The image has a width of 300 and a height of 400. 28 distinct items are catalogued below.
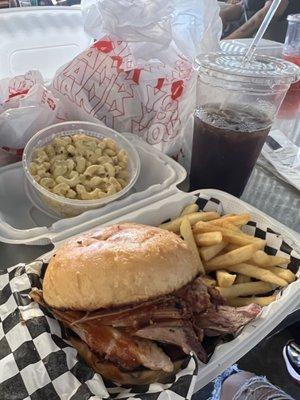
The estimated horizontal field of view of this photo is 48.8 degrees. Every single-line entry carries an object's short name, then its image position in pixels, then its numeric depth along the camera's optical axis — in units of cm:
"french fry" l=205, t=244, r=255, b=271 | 27
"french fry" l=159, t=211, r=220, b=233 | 30
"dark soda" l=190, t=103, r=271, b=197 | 33
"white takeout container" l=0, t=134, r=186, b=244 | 28
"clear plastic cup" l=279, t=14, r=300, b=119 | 45
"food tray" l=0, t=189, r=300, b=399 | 20
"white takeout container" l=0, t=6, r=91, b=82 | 45
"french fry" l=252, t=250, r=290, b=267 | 27
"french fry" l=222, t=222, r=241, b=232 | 29
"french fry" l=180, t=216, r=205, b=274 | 26
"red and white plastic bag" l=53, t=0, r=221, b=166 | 37
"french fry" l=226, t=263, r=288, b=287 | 26
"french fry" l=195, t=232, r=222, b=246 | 27
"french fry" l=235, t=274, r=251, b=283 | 28
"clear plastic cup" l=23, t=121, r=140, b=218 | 31
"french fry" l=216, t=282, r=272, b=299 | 26
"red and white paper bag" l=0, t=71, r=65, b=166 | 35
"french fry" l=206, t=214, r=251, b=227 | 29
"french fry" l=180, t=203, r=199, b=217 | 31
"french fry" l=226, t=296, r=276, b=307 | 26
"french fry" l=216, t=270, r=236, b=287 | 26
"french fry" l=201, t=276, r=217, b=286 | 26
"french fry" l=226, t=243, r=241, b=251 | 29
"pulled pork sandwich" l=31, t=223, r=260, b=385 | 21
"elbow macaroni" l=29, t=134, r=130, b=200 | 32
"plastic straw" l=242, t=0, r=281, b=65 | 31
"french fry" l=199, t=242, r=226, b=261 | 28
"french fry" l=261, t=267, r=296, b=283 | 27
